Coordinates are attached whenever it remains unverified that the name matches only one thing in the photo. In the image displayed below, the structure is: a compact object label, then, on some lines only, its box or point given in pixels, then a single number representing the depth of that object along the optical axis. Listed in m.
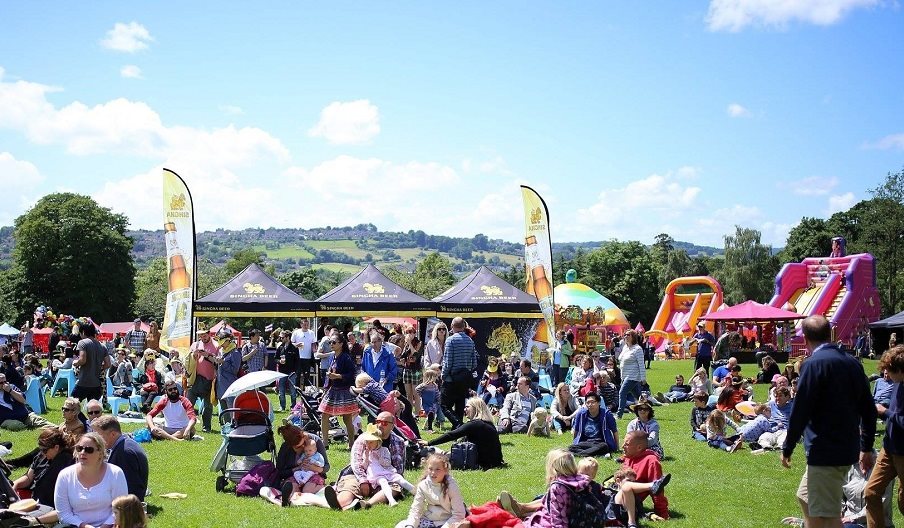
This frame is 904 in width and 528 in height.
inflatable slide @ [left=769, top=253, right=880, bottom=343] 36.44
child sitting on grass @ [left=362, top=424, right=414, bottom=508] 8.61
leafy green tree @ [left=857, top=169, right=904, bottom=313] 53.98
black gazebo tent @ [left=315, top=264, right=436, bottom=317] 20.91
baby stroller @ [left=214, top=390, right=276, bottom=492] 9.12
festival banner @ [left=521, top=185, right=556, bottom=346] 21.98
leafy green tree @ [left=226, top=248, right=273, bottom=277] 97.88
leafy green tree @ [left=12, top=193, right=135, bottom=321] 53.31
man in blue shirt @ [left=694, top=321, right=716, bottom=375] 19.83
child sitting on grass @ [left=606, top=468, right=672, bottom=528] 7.46
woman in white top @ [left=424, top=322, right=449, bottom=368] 14.64
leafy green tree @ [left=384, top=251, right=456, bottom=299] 87.00
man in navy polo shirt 5.46
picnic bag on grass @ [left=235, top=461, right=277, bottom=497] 8.73
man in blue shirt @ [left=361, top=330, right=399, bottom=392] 13.23
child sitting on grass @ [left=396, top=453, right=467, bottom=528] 6.92
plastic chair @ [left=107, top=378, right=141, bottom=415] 15.09
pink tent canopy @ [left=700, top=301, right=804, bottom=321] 31.92
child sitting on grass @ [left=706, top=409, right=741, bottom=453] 12.21
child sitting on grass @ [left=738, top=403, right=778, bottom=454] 12.16
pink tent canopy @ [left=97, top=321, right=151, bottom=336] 45.19
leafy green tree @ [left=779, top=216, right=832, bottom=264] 69.38
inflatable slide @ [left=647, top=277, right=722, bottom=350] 43.44
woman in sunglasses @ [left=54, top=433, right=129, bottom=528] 6.26
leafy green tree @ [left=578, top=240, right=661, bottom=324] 75.06
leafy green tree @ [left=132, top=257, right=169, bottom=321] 81.44
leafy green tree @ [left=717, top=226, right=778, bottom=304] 67.12
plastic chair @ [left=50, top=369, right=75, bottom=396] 17.08
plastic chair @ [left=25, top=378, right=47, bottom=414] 15.12
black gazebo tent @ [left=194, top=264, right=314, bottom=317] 20.33
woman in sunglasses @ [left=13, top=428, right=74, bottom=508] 7.19
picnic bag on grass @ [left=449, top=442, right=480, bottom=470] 10.25
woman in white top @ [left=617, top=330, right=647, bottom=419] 14.36
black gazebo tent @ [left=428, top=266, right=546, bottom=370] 21.91
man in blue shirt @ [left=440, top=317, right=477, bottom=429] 12.34
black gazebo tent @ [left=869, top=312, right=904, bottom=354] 27.81
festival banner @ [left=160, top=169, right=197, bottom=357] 19.44
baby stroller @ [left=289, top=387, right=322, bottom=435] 11.91
